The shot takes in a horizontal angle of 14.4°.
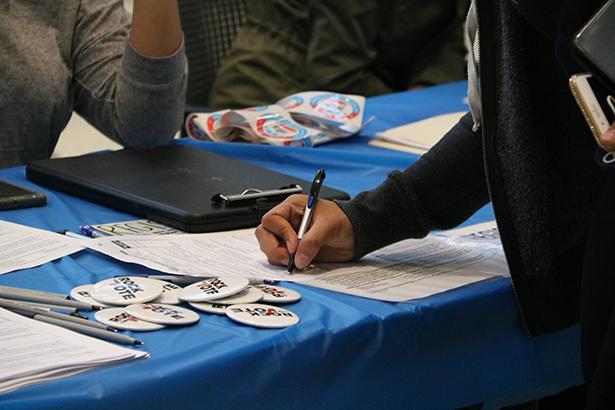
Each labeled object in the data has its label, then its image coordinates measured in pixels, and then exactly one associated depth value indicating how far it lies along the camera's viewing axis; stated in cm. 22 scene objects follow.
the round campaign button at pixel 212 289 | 199
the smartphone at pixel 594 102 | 184
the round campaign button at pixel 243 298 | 199
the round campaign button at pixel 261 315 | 195
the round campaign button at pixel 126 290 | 197
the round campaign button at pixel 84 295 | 197
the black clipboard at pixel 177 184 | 224
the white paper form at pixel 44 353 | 182
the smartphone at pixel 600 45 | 183
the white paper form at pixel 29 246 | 208
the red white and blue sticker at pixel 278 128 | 267
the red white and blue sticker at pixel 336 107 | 277
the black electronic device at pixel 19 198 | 228
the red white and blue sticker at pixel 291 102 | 282
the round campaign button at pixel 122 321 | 191
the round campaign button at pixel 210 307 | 197
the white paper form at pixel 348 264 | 207
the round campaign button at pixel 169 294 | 199
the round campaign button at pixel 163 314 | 193
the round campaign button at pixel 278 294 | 201
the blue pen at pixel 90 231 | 220
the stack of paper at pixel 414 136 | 268
